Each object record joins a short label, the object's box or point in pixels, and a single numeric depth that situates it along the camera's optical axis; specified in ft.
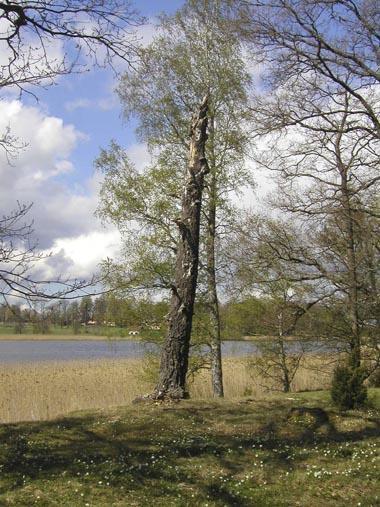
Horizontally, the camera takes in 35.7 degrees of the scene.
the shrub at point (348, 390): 31.40
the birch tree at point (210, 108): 46.09
